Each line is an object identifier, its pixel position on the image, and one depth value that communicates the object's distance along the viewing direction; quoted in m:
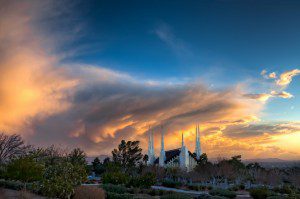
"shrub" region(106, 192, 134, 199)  17.46
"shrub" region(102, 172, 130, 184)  28.23
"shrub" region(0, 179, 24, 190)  18.81
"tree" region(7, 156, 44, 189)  17.30
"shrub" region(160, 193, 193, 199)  19.01
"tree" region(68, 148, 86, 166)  39.72
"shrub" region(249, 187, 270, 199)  24.57
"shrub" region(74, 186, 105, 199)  15.38
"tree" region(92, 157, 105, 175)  58.32
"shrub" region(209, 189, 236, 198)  25.64
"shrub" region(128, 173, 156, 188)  28.15
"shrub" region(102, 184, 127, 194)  22.18
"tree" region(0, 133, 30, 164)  45.70
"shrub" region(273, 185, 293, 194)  32.44
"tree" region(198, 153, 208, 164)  60.72
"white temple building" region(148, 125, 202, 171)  67.35
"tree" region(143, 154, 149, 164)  73.30
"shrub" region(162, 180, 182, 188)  38.31
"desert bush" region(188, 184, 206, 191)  36.19
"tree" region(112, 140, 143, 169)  61.52
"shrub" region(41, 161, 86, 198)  14.79
